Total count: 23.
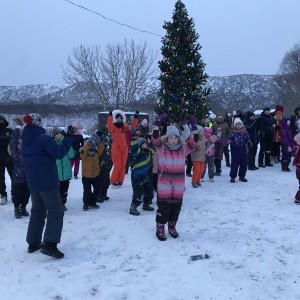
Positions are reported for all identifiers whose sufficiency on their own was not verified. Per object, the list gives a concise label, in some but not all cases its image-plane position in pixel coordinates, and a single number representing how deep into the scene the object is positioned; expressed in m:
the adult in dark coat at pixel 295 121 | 11.23
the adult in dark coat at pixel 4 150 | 7.09
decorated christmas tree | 9.20
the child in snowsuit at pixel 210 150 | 9.45
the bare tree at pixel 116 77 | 30.25
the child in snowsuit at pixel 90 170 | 6.66
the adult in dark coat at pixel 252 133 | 11.10
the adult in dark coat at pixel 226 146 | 11.58
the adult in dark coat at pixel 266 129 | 11.14
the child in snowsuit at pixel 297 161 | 6.82
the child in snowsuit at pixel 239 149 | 9.17
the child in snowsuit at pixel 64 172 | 6.52
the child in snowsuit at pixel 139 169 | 6.20
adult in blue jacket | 4.44
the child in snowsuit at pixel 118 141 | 8.66
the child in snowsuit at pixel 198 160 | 8.59
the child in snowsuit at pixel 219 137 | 10.47
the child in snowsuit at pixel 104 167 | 6.98
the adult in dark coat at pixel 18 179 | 6.22
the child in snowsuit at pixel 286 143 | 10.59
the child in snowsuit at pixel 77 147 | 10.60
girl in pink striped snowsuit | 4.98
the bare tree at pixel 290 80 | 52.12
